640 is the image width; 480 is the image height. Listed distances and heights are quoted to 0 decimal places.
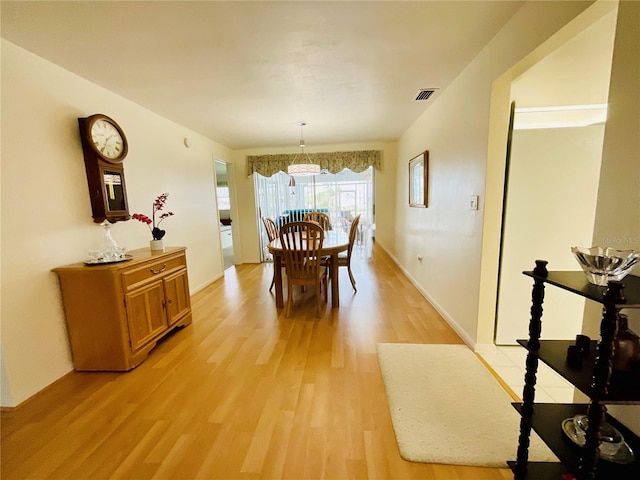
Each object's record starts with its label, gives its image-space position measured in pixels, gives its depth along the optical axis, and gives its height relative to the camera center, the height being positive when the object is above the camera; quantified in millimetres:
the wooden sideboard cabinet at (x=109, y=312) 1938 -796
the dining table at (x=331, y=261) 3001 -690
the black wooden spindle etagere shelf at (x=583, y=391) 789 -614
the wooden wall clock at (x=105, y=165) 2160 +347
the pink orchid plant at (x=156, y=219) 2446 -144
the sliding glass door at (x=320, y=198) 5727 +68
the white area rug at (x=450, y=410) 1316 -1250
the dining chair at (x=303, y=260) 2826 -641
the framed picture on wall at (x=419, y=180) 3334 +250
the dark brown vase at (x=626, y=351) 859 -506
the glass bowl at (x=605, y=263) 845 -223
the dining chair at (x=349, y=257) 3397 -751
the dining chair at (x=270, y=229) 4102 -418
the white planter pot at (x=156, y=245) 2584 -390
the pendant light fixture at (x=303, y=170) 3916 +465
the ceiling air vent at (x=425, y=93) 2740 +1100
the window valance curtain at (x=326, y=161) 5270 +786
